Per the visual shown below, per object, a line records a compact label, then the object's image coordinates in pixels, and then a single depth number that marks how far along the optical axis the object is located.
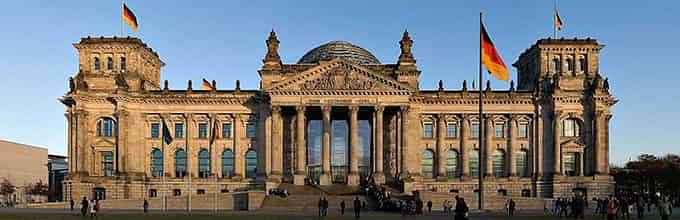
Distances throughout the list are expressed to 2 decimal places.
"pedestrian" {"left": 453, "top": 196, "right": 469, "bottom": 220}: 30.13
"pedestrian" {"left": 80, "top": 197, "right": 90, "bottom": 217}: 55.09
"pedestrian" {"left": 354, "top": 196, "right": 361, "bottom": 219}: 51.96
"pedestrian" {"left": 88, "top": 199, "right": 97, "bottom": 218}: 52.61
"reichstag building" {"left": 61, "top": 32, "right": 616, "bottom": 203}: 92.94
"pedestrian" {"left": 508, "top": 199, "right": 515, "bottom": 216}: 60.33
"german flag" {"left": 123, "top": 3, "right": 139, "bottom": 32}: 91.00
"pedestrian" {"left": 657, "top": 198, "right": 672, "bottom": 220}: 37.35
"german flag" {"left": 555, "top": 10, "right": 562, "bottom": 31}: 91.62
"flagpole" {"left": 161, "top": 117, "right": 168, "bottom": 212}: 94.86
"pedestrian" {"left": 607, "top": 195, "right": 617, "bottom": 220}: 40.28
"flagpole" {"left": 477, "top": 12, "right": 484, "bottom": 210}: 46.93
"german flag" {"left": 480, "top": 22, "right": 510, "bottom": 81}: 48.97
